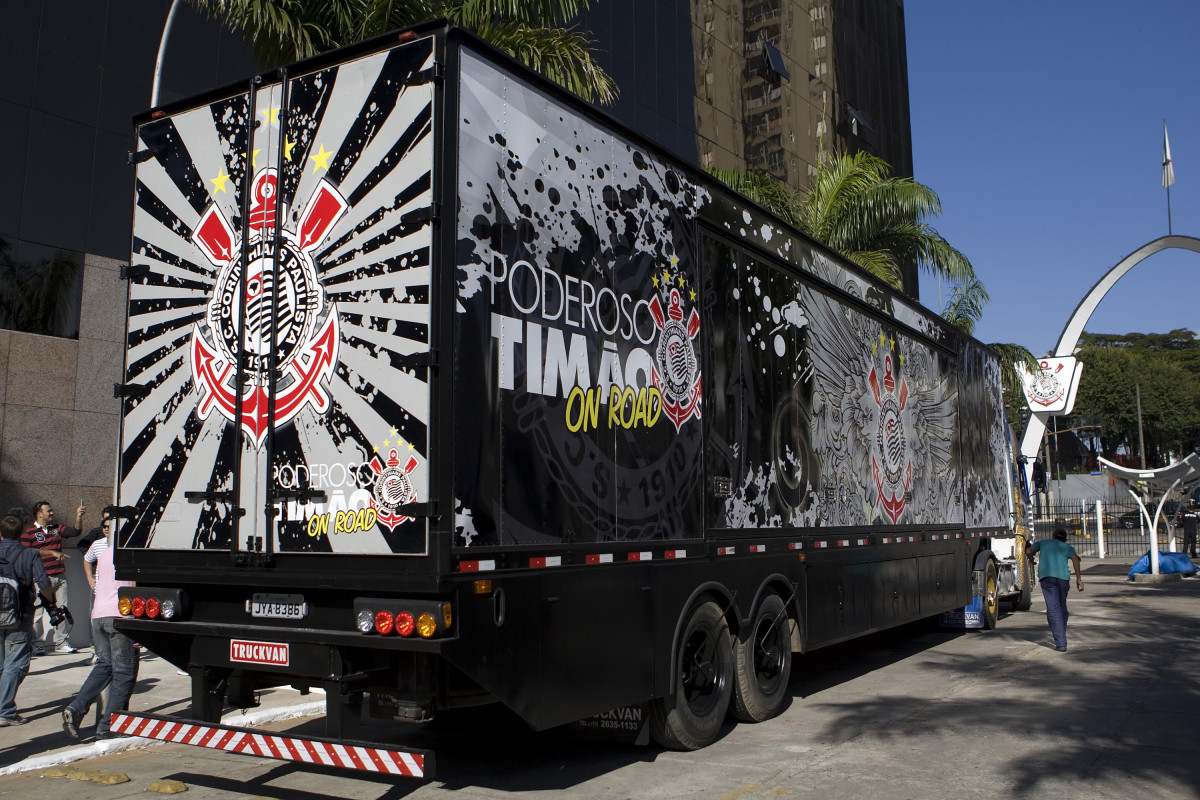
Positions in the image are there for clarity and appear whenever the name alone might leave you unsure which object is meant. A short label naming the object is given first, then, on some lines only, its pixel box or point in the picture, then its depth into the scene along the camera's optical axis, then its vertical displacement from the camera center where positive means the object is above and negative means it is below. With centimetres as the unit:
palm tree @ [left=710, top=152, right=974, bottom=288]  1933 +591
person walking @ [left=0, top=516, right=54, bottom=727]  838 -67
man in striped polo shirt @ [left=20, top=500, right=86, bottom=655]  1151 -38
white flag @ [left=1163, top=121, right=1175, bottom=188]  3312 +1174
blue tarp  2494 -127
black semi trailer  522 +67
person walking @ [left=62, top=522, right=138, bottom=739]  748 -103
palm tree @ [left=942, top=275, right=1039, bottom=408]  2258 +458
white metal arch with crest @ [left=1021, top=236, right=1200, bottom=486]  2889 +648
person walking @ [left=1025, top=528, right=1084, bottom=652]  1255 -79
